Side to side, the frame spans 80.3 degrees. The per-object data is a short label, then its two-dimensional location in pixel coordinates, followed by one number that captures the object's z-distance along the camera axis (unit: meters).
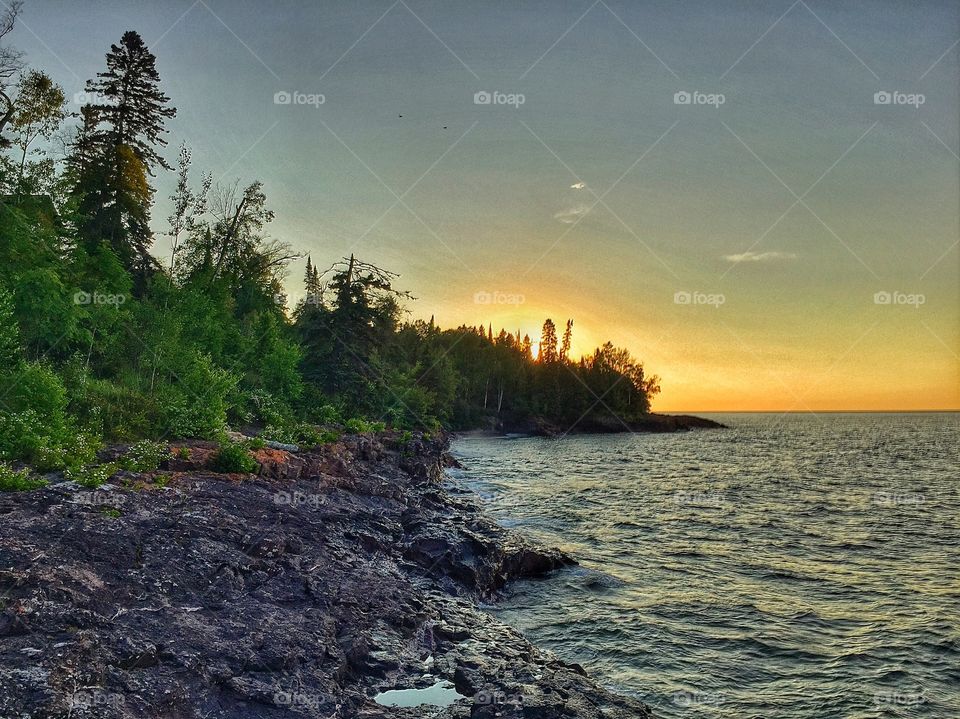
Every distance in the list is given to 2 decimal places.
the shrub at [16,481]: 11.98
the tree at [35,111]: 29.45
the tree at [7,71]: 26.80
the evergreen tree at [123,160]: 36.91
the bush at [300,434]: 26.30
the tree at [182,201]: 41.34
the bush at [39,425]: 14.49
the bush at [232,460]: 18.17
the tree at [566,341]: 155.25
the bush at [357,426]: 37.50
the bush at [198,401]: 21.25
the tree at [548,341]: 153.12
